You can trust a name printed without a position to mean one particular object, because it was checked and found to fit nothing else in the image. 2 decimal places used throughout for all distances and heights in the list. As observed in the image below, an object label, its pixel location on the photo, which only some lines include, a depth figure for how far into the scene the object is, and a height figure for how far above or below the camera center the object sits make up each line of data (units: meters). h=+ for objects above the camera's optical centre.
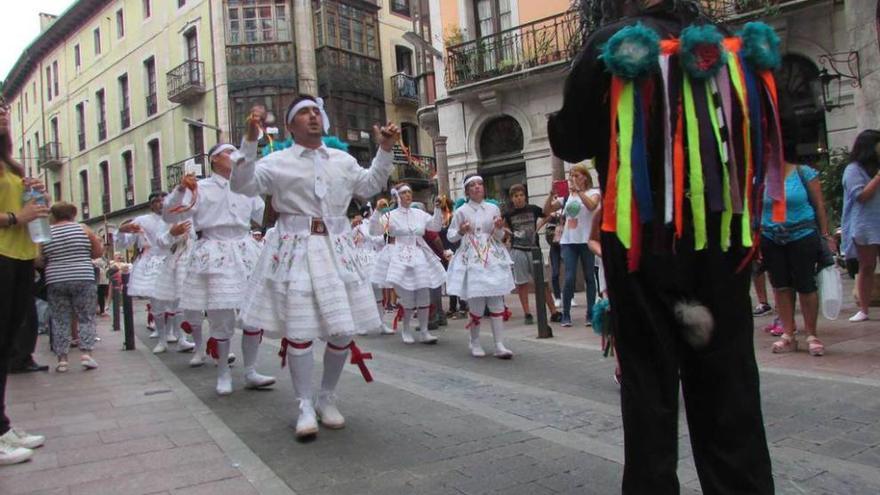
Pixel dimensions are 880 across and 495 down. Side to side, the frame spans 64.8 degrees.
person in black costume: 2.02 -0.26
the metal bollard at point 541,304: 7.75 -0.40
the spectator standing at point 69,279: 7.27 +0.28
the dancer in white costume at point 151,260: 8.58 +0.55
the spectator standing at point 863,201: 6.39 +0.39
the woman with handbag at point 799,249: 5.68 -0.01
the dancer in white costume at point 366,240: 10.76 +0.67
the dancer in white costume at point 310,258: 4.11 +0.18
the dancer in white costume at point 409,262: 8.16 +0.20
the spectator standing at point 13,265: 3.87 +0.26
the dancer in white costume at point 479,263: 6.88 +0.10
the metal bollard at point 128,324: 9.00 -0.29
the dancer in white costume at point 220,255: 5.71 +0.34
